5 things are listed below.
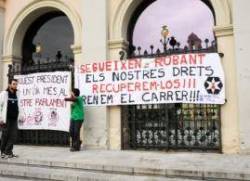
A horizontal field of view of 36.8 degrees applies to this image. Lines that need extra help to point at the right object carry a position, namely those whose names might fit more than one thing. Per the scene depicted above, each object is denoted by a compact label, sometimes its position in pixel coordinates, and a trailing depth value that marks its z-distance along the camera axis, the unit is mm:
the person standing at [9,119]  8430
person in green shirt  9226
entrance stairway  6387
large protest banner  8422
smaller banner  10039
